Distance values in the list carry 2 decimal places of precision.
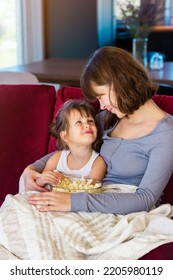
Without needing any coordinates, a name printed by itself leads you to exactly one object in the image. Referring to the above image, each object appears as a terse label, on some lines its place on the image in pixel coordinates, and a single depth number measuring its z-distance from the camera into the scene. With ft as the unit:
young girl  5.45
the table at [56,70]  10.02
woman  4.71
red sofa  6.46
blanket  4.25
